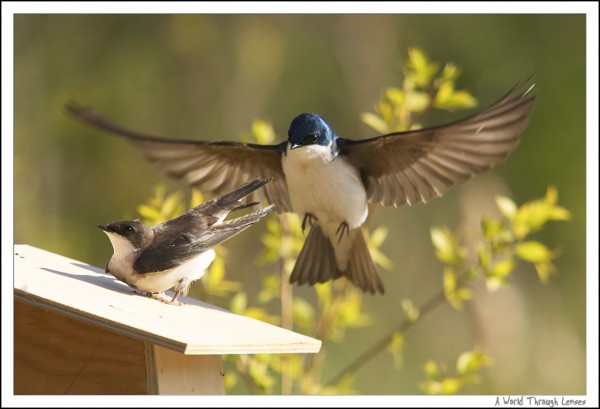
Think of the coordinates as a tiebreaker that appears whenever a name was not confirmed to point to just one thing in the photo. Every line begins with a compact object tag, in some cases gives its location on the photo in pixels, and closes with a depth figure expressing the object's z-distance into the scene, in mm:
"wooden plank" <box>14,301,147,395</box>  4609
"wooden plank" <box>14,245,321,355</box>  4207
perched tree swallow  4723
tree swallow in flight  5918
